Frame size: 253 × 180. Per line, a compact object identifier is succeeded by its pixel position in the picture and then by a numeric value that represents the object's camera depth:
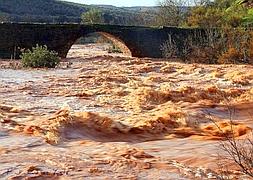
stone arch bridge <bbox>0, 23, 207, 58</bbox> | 25.92
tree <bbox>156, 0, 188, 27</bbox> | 38.98
